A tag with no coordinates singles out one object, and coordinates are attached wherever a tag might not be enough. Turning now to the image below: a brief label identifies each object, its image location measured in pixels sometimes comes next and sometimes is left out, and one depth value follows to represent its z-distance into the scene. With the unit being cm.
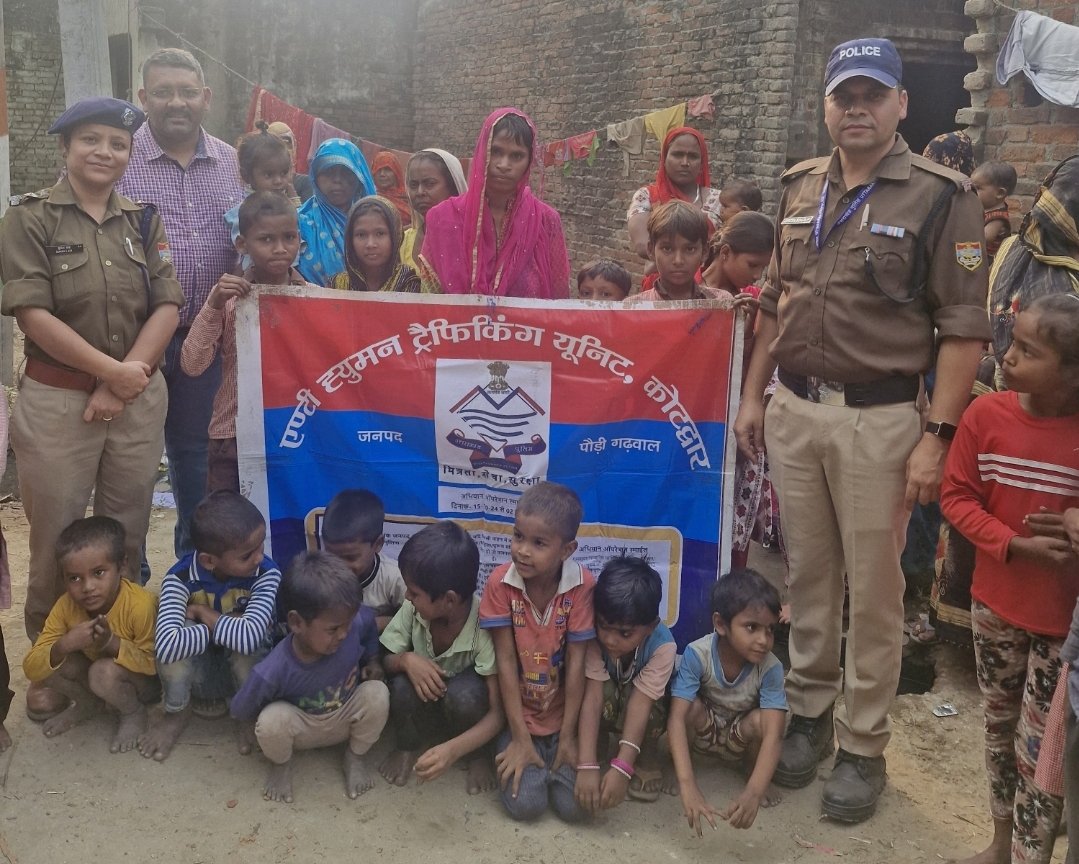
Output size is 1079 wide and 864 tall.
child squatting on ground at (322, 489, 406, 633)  325
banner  337
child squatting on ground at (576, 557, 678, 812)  281
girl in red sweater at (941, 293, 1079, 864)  227
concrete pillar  572
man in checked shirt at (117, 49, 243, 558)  372
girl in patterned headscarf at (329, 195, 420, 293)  377
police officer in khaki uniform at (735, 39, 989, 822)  267
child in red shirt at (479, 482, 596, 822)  288
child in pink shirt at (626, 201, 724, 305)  344
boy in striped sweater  298
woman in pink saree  357
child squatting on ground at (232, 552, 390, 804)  283
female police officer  303
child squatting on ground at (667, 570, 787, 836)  286
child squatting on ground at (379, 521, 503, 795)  293
